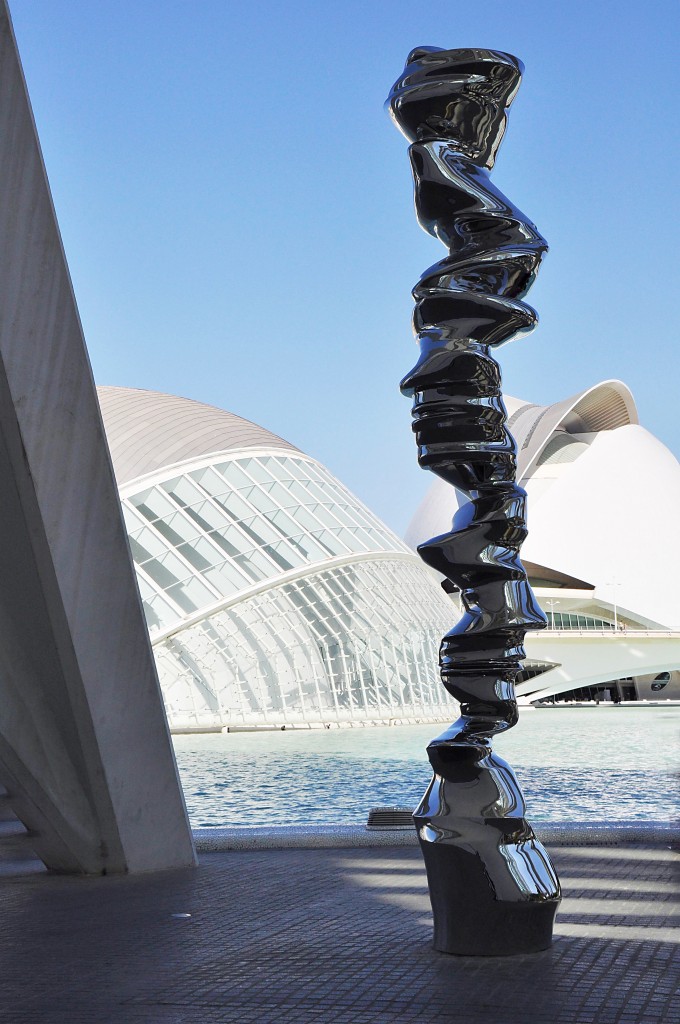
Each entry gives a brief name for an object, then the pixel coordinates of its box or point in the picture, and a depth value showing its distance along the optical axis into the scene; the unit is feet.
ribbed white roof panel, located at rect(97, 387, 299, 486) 87.61
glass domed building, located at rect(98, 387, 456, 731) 74.69
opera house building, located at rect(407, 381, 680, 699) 174.91
